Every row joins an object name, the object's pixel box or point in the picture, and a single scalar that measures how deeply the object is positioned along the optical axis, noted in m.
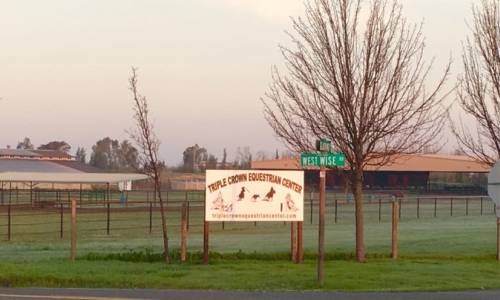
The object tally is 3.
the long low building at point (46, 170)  79.06
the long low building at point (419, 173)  90.06
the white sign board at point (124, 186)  103.29
